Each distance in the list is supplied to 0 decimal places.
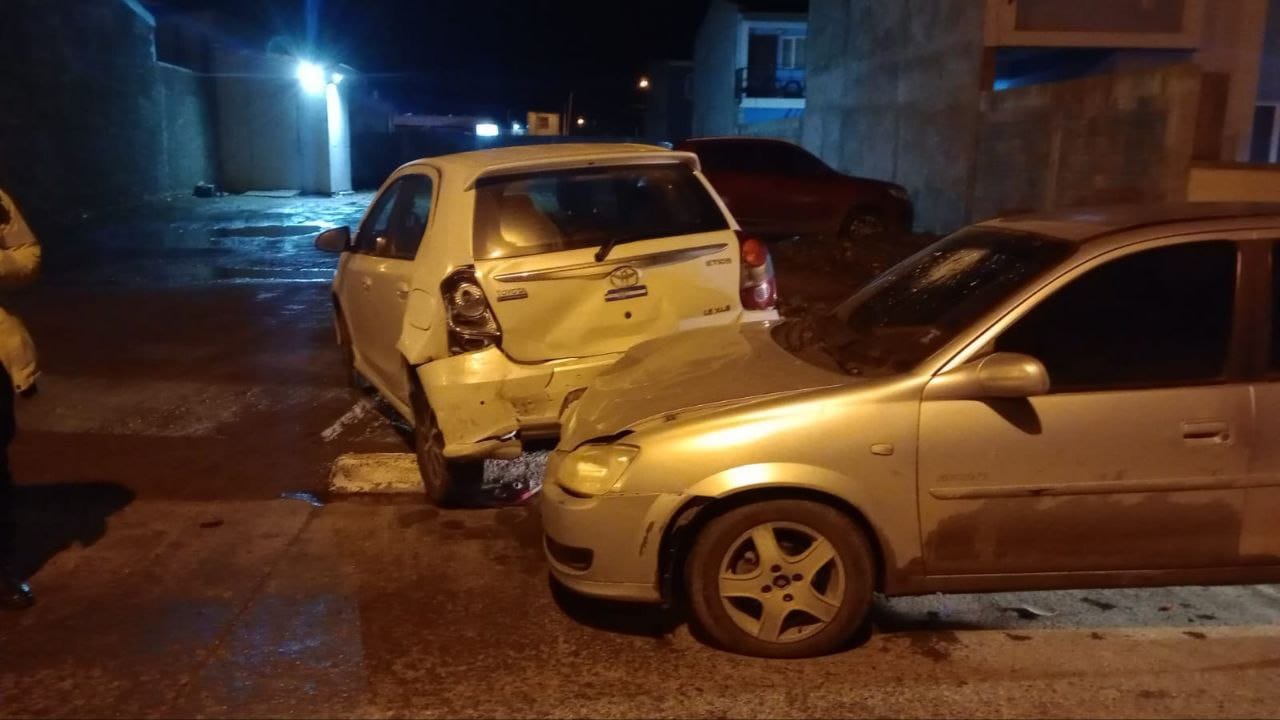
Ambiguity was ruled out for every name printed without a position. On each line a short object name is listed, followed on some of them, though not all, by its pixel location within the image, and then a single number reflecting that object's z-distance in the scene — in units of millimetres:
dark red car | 15297
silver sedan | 3656
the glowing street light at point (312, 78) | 27766
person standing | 4230
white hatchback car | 5008
